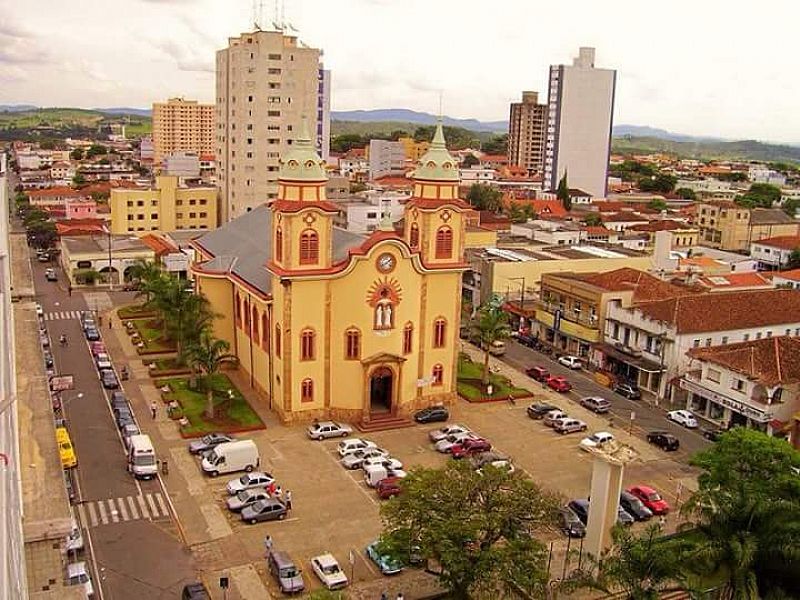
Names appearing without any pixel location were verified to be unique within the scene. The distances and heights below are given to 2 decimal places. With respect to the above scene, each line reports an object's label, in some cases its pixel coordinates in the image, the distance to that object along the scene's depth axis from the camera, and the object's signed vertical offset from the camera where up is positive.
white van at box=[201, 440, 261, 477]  37.62 -14.71
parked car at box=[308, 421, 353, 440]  42.22 -14.92
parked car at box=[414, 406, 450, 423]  45.06 -14.82
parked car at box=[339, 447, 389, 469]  38.97 -15.01
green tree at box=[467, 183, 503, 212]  122.62 -8.27
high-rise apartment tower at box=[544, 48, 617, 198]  154.25 +4.19
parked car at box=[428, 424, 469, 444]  42.41 -14.85
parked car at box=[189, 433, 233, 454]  39.91 -14.97
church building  42.88 -8.84
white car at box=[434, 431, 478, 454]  41.12 -14.93
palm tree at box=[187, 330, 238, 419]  43.56 -11.72
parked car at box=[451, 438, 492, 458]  40.69 -14.94
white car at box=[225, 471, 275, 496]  35.78 -15.07
